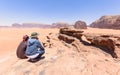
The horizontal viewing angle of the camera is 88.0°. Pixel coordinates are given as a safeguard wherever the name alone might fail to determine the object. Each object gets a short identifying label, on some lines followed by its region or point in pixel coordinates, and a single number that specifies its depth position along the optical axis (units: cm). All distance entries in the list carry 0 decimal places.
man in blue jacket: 233
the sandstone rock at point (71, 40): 269
